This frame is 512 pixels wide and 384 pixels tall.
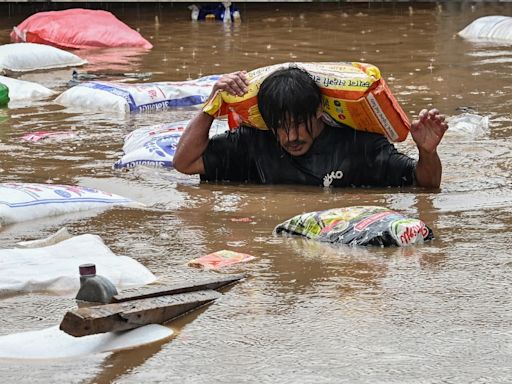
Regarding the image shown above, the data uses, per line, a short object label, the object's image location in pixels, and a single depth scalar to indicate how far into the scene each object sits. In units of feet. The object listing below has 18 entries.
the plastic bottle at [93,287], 25.45
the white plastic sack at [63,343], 23.08
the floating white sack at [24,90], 59.52
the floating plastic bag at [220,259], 29.30
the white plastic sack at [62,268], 27.48
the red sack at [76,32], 80.69
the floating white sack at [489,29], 83.87
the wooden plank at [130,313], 22.98
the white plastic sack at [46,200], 34.63
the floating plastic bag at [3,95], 57.52
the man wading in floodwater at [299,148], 37.06
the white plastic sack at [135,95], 55.21
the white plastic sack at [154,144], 43.65
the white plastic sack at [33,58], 69.77
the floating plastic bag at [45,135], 49.01
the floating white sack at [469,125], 49.14
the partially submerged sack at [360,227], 30.81
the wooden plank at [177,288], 25.38
